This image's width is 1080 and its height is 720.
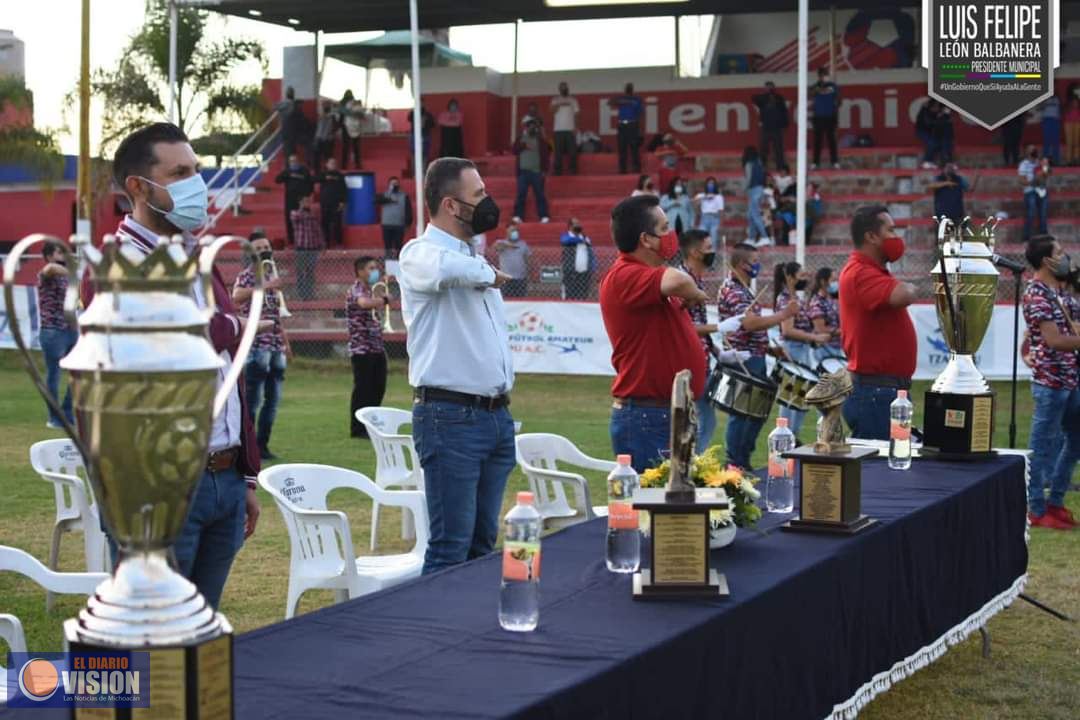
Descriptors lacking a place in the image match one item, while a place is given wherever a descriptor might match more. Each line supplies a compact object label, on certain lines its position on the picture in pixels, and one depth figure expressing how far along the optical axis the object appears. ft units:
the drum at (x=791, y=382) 28.35
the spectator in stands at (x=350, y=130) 88.74
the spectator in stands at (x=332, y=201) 78.89
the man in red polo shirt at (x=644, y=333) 18.81
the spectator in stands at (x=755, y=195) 72.02
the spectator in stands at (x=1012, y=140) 78.18
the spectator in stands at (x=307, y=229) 76.28
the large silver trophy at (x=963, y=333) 19.62
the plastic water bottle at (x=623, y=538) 12.51
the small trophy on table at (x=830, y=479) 14.16
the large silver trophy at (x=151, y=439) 6.75
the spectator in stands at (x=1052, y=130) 77.36
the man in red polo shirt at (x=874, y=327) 22.39
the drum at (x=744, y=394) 26.89
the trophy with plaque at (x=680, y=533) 11.38
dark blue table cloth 9.02
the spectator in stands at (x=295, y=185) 78.33
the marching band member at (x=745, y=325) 31.40
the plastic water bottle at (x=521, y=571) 10.13
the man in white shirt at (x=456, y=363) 15.70
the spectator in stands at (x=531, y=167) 78.84
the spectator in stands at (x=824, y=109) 77.25
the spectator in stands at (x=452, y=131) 85.05
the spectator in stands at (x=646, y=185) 71.05
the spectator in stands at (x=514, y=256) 65.87
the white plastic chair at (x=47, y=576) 13.53
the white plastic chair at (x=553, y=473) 21.08
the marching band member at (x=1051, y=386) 26.43
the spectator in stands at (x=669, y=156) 82.02
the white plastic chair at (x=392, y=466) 25.99
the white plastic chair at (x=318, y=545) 17.01
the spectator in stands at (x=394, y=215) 74.43
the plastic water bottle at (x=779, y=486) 15.79
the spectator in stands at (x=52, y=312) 41.19
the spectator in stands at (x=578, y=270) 60.23
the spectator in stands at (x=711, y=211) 72.43
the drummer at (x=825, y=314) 40.57
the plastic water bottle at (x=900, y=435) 18.85
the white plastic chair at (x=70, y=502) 21.04
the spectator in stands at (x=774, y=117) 78.07
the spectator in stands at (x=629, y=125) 82.79
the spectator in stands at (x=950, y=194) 69.26
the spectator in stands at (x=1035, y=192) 69.30
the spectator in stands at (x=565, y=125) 85.20
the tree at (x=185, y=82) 104.22
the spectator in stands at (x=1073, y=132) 78.33
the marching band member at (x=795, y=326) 39.32
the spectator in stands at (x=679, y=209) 71.10
